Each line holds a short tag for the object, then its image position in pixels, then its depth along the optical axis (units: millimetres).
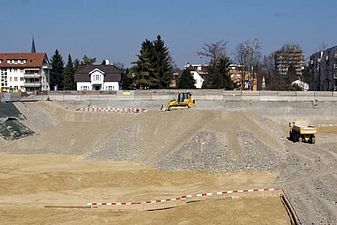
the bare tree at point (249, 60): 89769
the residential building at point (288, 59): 111988
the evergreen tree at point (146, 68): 68500
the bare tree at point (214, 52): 87169
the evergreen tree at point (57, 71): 88375
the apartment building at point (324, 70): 83625
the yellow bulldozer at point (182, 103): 43938
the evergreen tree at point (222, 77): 69375
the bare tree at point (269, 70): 94481
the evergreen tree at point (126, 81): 78912
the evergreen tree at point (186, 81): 70875
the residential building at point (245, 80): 86156
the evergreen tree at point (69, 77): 84500
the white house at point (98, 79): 77750
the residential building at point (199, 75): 103312
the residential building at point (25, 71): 86000
